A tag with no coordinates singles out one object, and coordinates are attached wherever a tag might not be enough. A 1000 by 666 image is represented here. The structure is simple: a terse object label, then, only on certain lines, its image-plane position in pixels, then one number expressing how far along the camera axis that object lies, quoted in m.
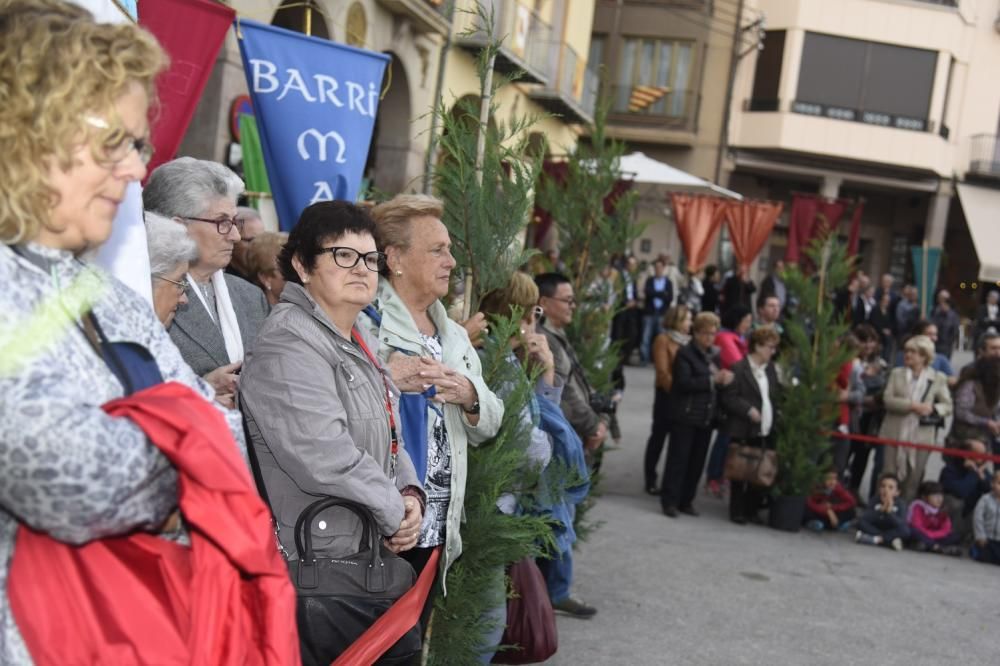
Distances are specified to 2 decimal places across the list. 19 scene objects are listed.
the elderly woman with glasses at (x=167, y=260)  3.12
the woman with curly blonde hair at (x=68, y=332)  1.55
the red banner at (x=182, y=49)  4.12
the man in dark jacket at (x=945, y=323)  20.39
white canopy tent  18.95
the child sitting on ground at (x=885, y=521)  9.48
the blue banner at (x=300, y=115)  4.84
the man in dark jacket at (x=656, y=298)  19.25
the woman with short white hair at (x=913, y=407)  10.23
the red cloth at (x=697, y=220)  21.42
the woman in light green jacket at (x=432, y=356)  3.78
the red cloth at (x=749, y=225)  21.72
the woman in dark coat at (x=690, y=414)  9.58
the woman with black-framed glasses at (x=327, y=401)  2.95
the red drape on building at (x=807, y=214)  19.75
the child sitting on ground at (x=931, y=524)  9.42
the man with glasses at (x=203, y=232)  3.59
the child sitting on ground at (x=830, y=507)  9.84
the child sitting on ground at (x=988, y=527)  9.19
